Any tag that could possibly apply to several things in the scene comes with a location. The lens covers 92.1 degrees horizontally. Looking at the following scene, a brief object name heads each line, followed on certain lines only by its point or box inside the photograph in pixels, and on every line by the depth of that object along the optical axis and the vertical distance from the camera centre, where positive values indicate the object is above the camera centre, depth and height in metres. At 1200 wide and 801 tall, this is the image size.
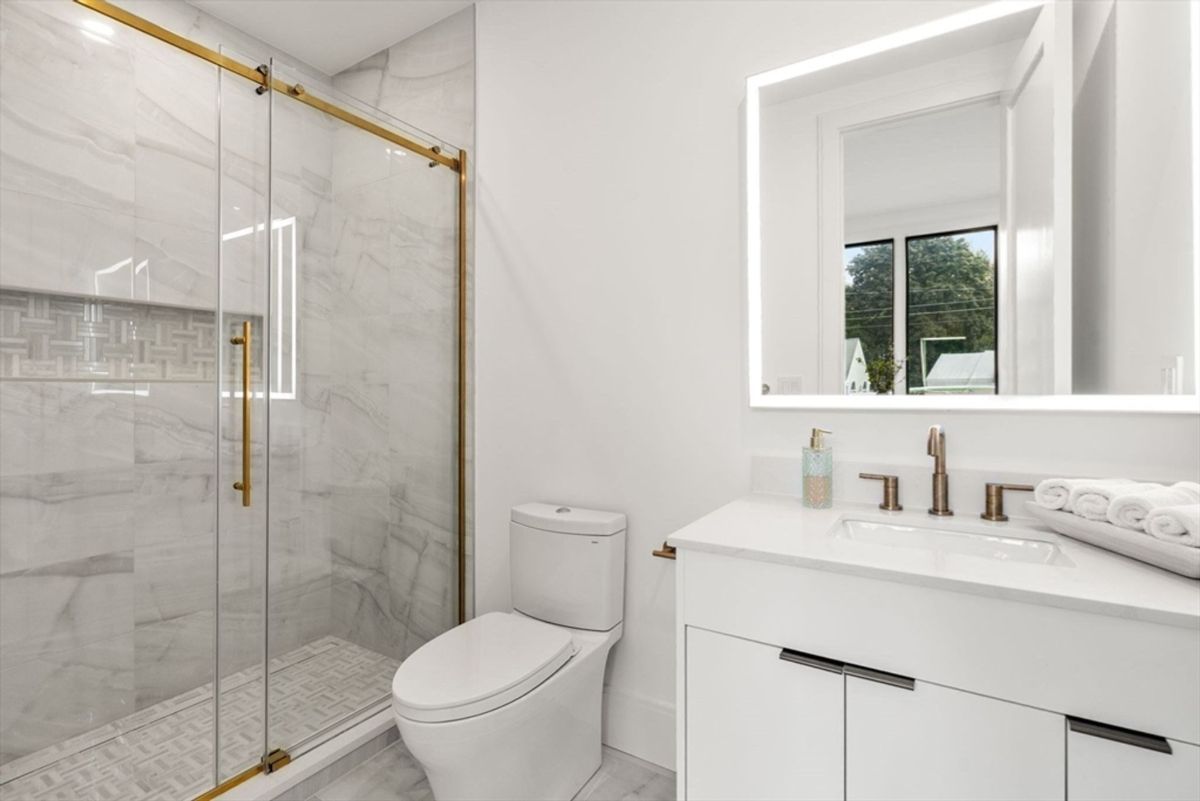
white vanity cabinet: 0.77 -0.44
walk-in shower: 1.63 -0.03
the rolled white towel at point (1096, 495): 1.00 -0.17
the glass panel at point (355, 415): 1.72 -0.06
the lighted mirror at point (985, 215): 1.15 +0.42
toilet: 1.28 -0.67
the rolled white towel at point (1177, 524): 0.83 -0.19
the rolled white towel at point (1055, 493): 1.09 -0.18
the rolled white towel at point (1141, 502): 0.93 -0.17
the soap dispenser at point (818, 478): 1.38 -0.19
